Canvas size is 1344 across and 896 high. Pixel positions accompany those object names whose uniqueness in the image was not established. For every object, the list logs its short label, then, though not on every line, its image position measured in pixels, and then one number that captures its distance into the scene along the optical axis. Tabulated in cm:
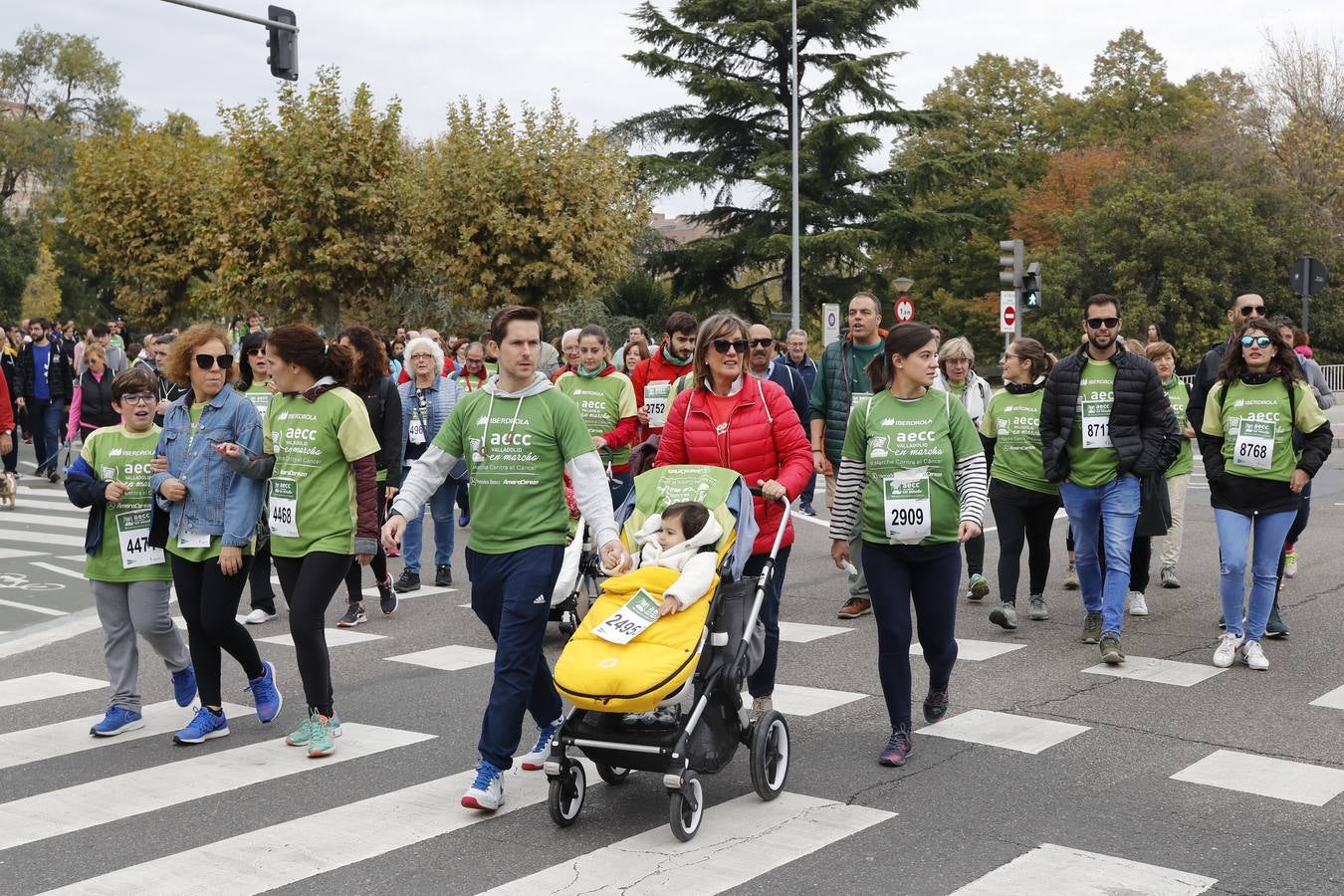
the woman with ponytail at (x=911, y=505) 616
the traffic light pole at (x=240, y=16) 1680
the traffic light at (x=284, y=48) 1864
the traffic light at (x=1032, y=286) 2455
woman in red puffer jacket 624
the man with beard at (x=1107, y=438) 820
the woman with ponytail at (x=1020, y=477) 954
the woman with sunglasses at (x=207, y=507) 662
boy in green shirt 684
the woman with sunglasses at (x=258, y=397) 838
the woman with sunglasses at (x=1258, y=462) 800
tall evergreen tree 4288
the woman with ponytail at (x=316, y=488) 638
